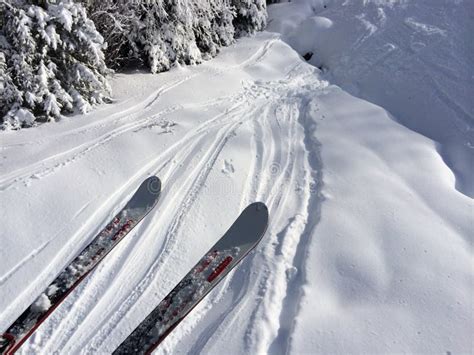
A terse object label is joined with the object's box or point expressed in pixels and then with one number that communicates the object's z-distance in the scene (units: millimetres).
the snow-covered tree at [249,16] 9609
